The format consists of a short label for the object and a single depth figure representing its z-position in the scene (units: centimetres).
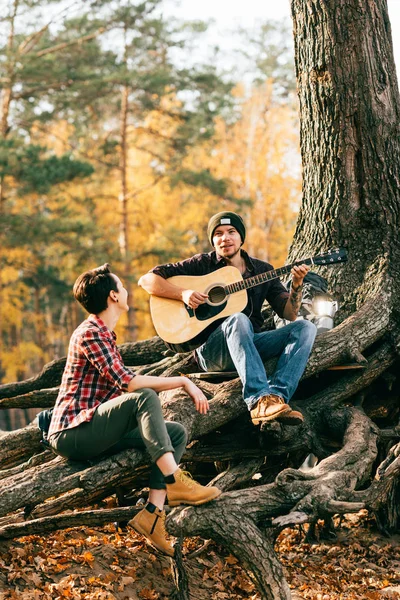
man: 467
